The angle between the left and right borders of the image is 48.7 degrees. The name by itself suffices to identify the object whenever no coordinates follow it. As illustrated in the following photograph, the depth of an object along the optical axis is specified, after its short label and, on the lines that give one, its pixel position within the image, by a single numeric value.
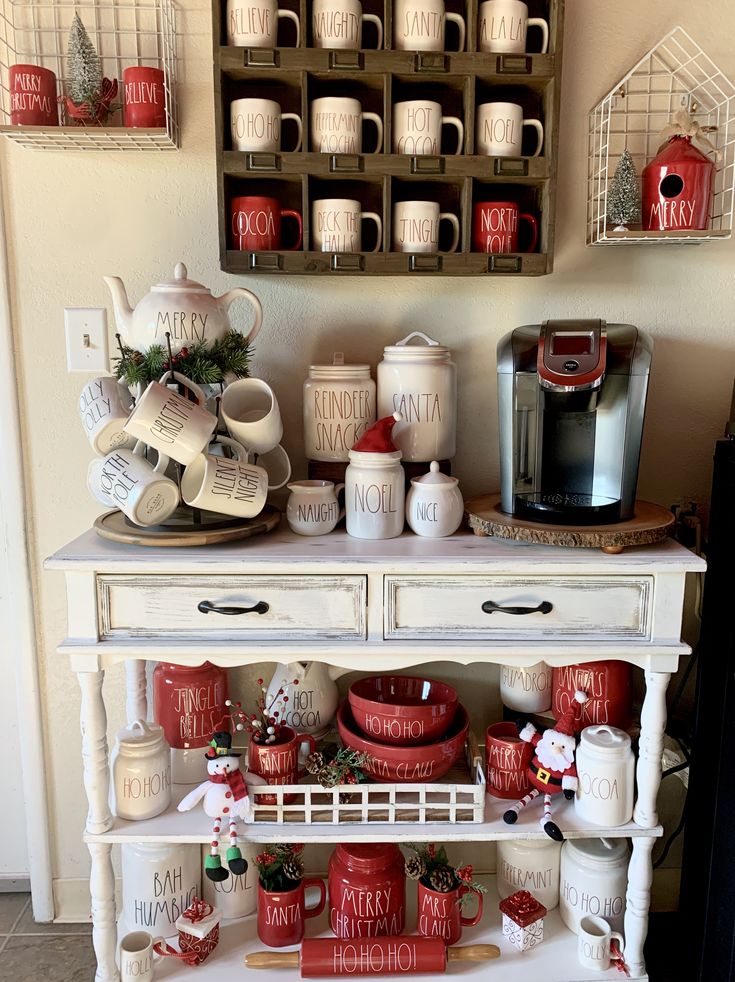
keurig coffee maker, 1.29
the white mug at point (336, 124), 1.36
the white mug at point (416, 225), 1.40
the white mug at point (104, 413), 1.29
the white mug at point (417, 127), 1.37
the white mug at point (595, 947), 1.38
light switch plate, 1.52
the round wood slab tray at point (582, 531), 1.24
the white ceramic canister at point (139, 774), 1.38
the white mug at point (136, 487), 1.22
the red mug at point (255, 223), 1.39
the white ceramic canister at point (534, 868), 1.51
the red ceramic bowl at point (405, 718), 1.40
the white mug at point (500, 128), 1.38
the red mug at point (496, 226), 1.42
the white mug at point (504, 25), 1.36
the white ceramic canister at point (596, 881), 1.44
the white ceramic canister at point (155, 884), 1.46
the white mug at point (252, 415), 1.34
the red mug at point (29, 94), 1.36
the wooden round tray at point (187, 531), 1.25
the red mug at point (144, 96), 1.36
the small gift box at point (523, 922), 1.41
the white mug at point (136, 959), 1.35
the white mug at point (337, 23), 1.35
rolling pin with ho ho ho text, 1.37
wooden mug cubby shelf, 1.35
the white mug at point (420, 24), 1.35
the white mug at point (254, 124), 1.36
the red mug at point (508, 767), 1.44
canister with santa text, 1.42
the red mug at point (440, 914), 1.42
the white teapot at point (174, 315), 1.30
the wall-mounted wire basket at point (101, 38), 1.43
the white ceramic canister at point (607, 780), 1.35
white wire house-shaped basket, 1.48
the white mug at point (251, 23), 1.33
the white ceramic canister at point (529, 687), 1.53
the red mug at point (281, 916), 1.44
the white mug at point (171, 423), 1.21
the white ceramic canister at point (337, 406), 1.43
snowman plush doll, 1.34
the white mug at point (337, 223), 1.39
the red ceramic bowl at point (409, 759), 1.38
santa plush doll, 1.38
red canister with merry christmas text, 1.43
